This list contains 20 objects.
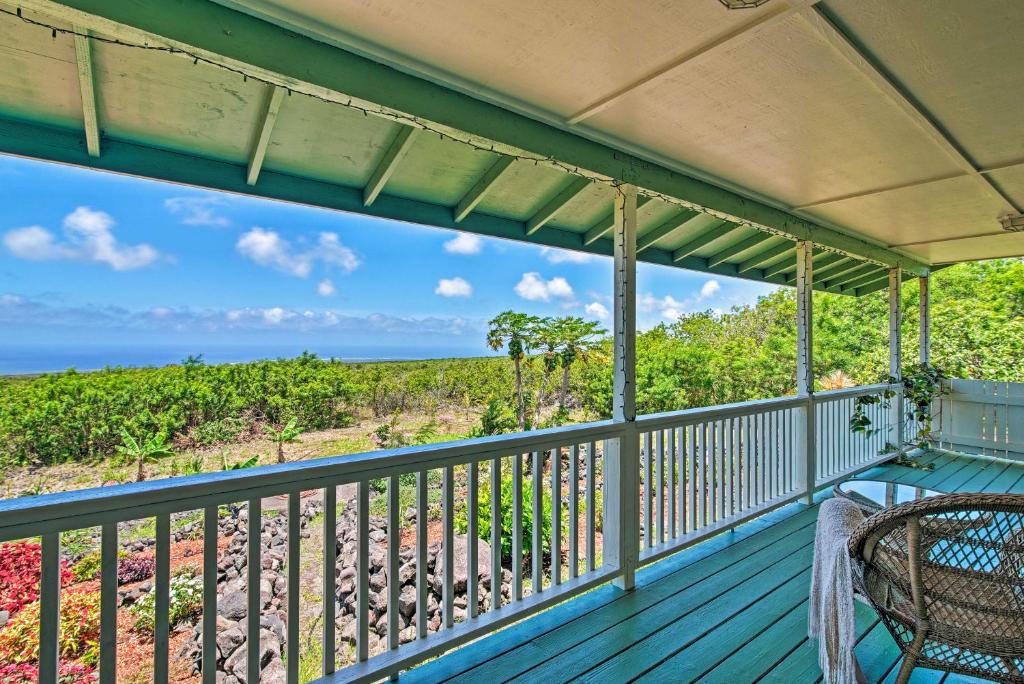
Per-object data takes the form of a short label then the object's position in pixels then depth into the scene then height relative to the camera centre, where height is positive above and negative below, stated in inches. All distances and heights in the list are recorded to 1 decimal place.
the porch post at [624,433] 108.7 -19.6
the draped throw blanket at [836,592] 64.9 -35.3
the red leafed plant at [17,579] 138.3 -71.0
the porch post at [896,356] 225.8 -4.3
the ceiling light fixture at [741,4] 58.1 +42.0
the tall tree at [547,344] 332.8 +2.5
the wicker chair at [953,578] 54.7 -29.4
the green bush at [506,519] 202.2 -79.7
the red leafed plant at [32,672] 114.9 -80.0
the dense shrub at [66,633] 122.0 -76.4
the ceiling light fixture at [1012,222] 151.5 +39.8
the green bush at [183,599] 144.1 -81.1
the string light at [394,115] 57.9 +36.3
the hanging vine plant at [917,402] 203.8 -25.6
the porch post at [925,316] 247.4 +16.1
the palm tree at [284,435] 269.3 -49.0
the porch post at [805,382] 167.0 -12.3
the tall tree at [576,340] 342.3 +5.5
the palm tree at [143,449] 220.7 -47.7
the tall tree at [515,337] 318.3 +7.1
